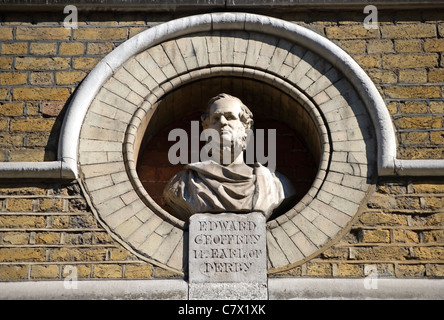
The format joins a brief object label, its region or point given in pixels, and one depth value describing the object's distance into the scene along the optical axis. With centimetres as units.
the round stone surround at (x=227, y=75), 865
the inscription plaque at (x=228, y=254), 838
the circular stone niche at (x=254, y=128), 955
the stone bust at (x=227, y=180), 889
